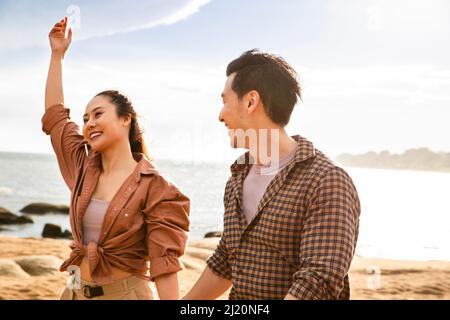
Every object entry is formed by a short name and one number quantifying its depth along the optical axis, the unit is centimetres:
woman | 248
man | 194
